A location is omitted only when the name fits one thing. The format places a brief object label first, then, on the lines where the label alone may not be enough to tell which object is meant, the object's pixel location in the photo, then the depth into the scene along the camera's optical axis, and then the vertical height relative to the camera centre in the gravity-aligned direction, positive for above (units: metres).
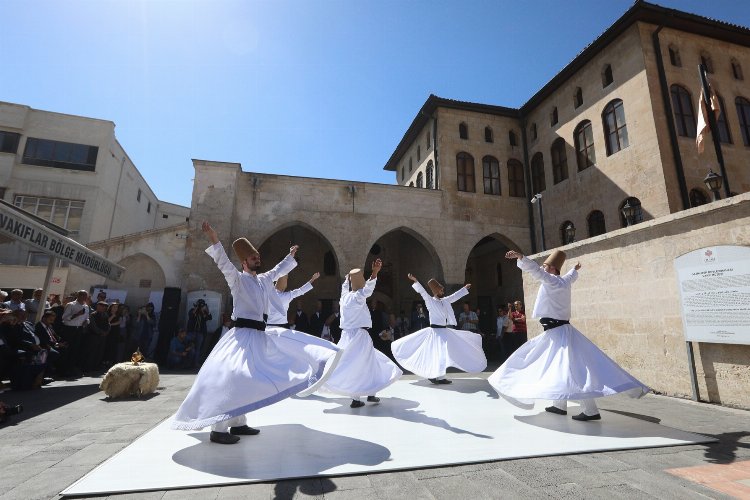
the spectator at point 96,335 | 8.79 -0.05
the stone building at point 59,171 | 19.80 +8.72
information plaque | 4.91 +0.66
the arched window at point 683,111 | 12.90 +7.94
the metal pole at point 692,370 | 5.48 -0.43
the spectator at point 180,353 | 10.68 -0.53
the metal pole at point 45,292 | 7.25 +0.78
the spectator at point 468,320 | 11.50 +0.56
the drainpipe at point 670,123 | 11.93 +7.14
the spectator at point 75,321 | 8.30 +0.26
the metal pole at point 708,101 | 9.01 +5.98
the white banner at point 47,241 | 5.62 +1.57
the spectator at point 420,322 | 13.63 +0.59
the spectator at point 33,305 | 8.66 +0.62
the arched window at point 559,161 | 16.39 +7.83
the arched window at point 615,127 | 13.57 +7.81
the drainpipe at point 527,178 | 17.50 +7.78
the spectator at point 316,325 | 13.88 +0.40
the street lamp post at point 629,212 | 9.78 +3.30
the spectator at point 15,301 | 7.52 +0.62
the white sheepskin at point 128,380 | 5.95 -0.75
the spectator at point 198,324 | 11.42 +0.32
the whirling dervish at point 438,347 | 7.05 -0.18
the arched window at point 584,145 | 14.85 +7.80
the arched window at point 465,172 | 17.66 +7.81
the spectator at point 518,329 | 11.32 +0.28
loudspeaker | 11.41 +0.44
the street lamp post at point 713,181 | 6.86 +2.91
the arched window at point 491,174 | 18.02 +7.85
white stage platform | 2.77 -0.99
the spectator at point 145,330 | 11.35 +0.11
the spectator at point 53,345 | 7.06 -0.25
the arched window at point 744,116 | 13.77 +8.32
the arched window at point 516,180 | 18.25 +7.70
